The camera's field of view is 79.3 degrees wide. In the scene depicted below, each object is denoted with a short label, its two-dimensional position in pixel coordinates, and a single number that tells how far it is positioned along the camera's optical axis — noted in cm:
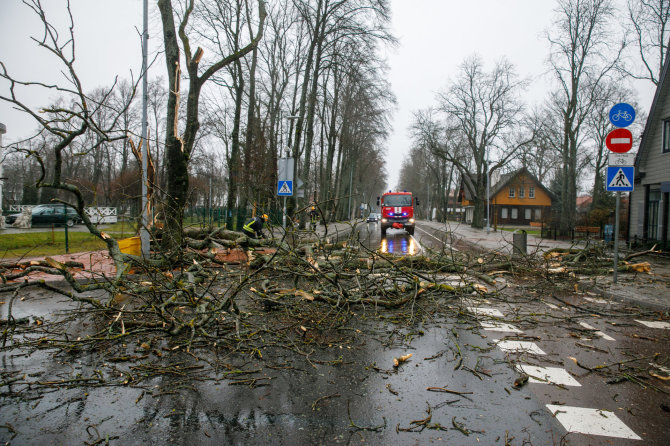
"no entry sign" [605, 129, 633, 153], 912
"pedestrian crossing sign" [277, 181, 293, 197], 1769
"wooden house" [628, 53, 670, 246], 1742
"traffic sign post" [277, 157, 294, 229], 1791
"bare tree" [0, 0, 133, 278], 452
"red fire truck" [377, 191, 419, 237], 2745
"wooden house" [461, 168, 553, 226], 6206
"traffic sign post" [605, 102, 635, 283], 907
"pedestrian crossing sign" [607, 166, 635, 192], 910
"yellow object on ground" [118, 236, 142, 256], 955
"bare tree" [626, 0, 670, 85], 2269
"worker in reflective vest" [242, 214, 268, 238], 1061
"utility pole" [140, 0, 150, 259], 1152
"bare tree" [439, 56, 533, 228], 3900
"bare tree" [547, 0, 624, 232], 2747
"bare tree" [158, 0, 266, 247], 1102
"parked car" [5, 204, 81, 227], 3033
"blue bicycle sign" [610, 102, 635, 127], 905
